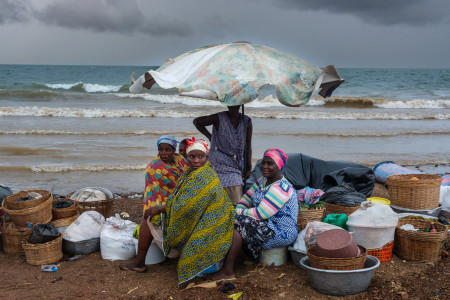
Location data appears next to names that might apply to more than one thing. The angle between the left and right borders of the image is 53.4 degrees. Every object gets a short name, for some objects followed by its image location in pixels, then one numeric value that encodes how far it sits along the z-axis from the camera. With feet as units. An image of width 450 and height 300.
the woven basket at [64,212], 16.02
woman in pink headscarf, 12.90
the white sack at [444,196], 18.22
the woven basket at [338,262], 11.30
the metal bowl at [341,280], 11.34
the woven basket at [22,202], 15.10
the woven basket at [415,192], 16.88
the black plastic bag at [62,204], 16.50
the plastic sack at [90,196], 18.07
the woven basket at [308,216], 14.70
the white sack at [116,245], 14.67
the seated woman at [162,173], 14.83
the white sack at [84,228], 15.02
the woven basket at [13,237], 14.89
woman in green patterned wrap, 12.37
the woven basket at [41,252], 14.10
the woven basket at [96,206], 17.42
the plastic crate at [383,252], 13.46
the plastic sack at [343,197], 15.81
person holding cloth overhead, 15.02
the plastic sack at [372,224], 13.15
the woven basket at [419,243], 13.52
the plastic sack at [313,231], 12.87
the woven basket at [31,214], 14.90
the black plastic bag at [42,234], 14.39
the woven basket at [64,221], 15.83
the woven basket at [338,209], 15.61
